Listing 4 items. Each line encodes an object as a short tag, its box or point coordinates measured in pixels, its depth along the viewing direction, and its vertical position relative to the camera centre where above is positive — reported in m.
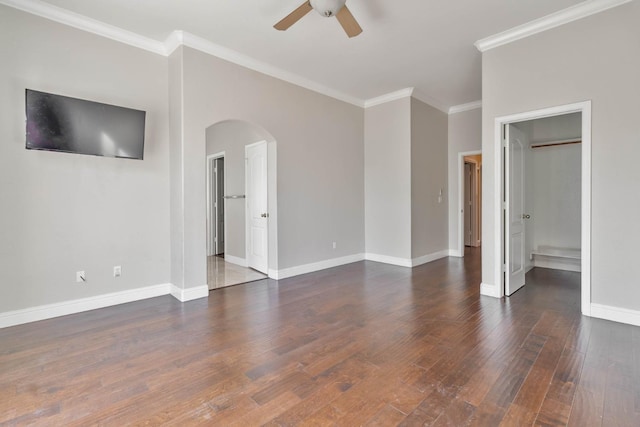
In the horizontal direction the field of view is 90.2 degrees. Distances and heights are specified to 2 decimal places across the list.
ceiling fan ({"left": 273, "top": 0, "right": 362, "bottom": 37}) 2.62 +1.67
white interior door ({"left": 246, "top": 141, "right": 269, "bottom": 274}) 4.98 +0.02
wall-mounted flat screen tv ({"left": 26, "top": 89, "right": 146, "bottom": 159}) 2.93 +0.84
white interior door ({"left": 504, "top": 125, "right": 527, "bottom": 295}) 3.75 -0.03
